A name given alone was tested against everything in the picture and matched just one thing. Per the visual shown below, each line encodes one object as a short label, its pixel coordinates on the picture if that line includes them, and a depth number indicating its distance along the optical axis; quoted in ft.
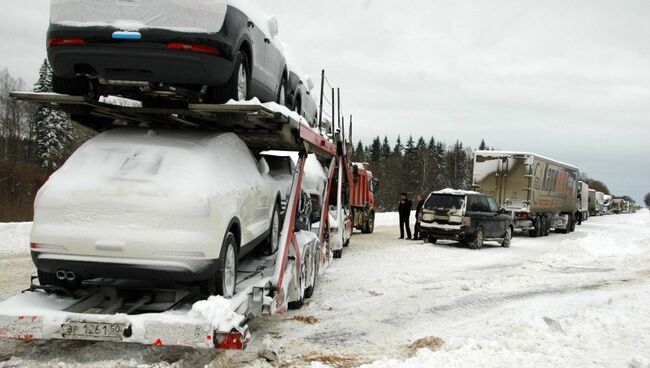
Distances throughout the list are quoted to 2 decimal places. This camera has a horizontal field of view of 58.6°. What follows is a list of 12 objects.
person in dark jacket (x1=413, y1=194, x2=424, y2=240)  62.22
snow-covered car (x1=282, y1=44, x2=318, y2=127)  30.73
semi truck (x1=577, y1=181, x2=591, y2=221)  120.68
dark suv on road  56.80
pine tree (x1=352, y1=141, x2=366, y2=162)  281.91
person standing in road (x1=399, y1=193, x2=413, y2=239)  64.95
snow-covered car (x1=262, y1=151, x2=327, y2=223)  26.20
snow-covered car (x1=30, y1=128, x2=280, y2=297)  15.75
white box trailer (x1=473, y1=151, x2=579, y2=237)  75.97
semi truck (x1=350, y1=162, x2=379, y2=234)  65.67
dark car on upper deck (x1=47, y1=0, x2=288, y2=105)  17.20
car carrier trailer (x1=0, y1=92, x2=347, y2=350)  14.73
